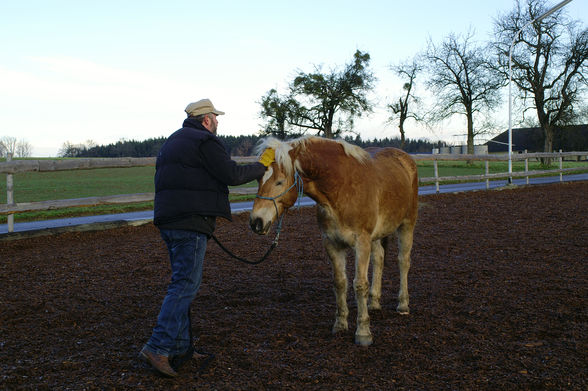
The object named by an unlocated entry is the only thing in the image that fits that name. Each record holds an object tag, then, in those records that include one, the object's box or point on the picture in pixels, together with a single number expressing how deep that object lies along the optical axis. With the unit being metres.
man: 3.47
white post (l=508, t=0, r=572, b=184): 18.32
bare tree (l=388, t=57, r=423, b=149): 42.78
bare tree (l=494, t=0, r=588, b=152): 36.41
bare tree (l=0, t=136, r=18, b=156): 85.88
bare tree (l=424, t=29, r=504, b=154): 38.66
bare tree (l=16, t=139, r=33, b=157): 95.84
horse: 3.79
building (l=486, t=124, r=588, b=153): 63.20
